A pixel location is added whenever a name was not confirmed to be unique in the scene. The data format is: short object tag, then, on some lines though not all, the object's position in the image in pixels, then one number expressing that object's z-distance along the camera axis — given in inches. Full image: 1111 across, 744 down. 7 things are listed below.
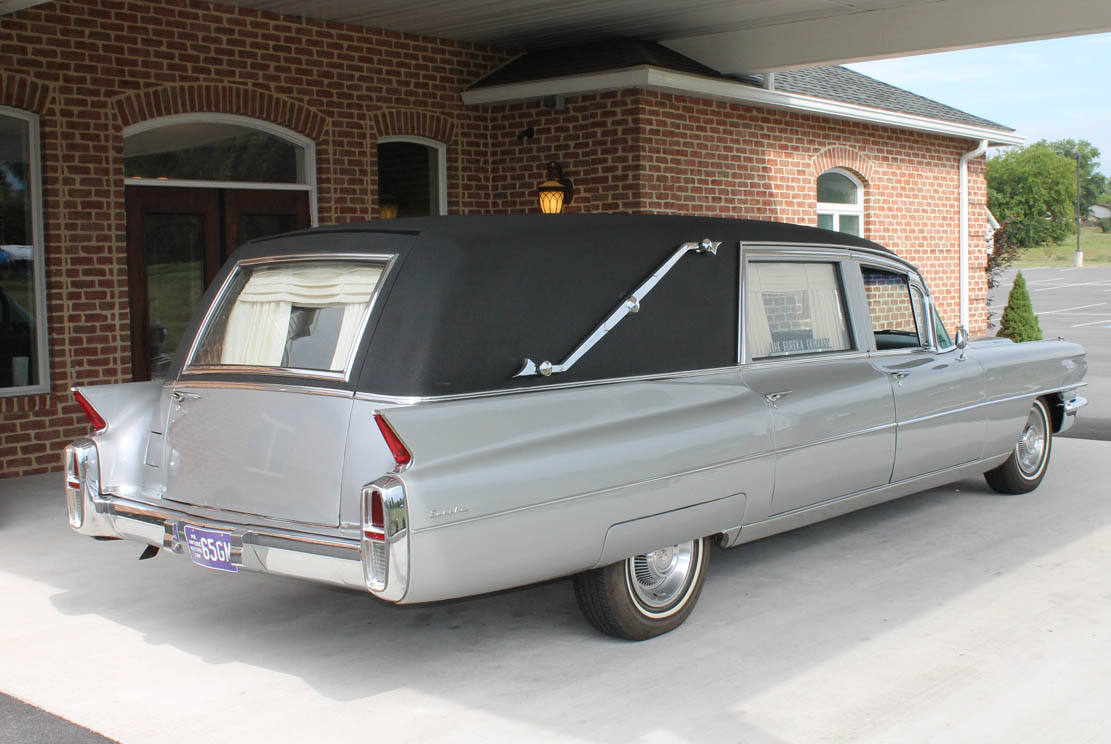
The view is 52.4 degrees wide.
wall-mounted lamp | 420.2
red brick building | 333.1
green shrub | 605.9
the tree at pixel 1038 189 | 4148.6
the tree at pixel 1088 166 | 5315.0
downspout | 611.5
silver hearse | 158.2
